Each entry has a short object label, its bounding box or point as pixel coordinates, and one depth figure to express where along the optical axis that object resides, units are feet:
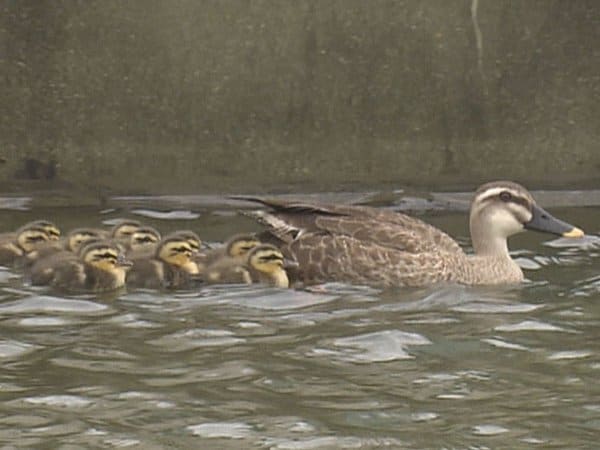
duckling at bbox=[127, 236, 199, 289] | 54.49
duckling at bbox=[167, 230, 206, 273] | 55.26
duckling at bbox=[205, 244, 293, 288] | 54.70
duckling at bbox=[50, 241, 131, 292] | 53.47
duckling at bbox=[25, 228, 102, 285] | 53.78
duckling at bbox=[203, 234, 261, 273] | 54.95
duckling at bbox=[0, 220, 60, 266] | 56.18
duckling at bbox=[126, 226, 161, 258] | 55.67
